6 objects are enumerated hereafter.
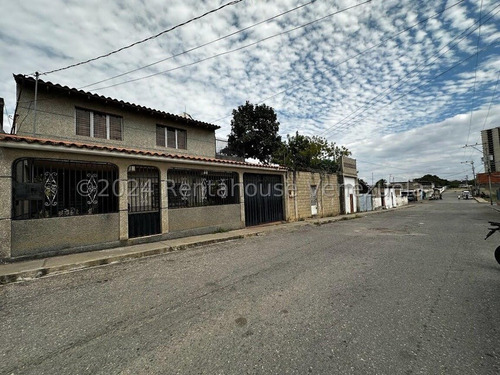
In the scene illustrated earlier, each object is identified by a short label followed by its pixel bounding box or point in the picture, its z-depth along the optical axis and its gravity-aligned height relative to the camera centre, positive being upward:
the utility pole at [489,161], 33.89 +4.24
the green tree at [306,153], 24.73 +5.12
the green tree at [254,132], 26.42 +7.95
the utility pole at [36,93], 7.81 +4.11
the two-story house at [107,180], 5.70 +0.90
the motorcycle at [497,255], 4.55 -1.30
